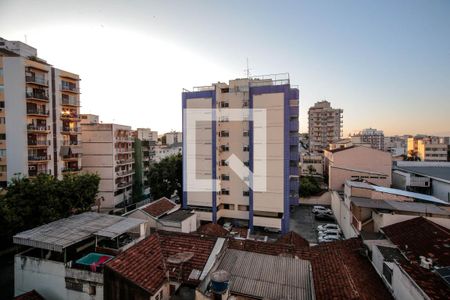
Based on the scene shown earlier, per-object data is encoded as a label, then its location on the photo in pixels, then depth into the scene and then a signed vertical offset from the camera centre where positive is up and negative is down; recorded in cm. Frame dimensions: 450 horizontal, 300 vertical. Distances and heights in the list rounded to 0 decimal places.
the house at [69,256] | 1117 -598
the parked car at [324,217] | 2814 -894
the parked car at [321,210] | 2914 -852
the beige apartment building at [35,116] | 2391 +331
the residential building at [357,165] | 3219 -319
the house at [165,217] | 1902 -625
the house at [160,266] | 924 -540
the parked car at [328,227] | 2403 -874
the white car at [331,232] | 2293 -880
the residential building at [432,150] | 6356 -210
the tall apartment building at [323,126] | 7100 +549
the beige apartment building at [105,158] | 3188 -183
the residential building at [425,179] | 2581 -444
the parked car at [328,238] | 2188 -900
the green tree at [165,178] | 2981 -436
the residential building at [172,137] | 8394 +273
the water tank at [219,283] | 743 -447
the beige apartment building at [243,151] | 2506 -83
